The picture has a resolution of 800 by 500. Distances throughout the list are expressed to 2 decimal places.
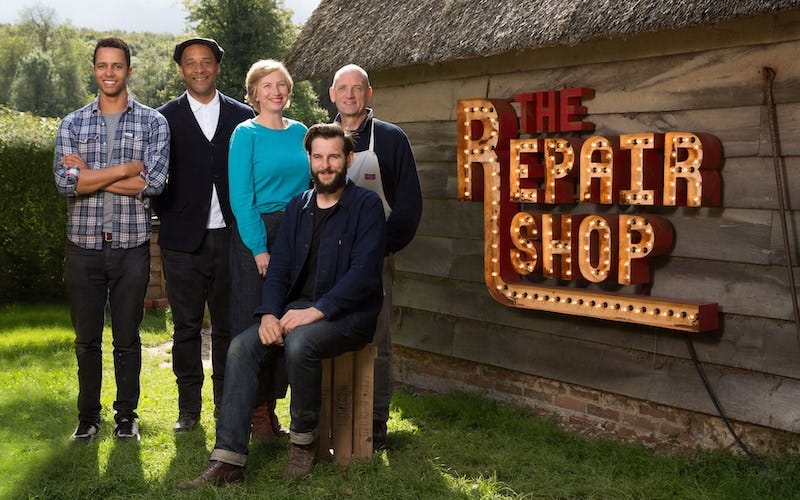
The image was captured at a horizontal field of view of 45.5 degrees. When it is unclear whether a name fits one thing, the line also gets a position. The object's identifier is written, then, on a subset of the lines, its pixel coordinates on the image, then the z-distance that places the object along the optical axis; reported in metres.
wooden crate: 4.95
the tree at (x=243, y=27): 33.09
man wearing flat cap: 5.45
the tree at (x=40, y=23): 83.25
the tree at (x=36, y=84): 68.38
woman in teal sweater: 5.04
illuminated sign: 4.99
